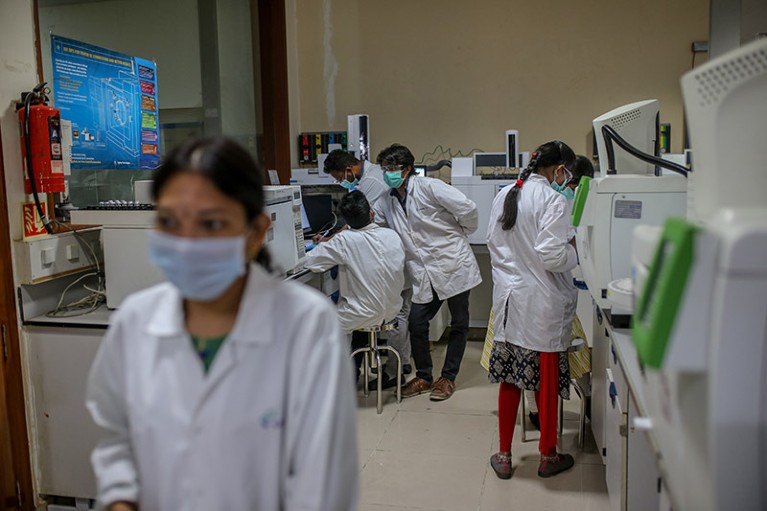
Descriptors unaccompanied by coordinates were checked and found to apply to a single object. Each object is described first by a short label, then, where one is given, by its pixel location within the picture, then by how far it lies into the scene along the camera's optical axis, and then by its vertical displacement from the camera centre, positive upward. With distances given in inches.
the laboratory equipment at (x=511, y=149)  183.3 +7.1
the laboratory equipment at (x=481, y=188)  177.3 -3.2
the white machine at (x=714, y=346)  36.0 -9.4
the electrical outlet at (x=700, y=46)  182.3 +33.7
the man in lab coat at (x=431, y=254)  149.3 -17.2
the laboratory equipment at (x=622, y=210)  82.0 -4.4
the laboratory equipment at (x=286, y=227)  109.5 -8.2
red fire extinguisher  96.0 +5.6
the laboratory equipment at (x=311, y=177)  191.4 +0.3
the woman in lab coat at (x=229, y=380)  41.4 -12.4
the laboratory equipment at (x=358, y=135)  190.5 +11.9
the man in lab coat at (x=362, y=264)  132.6 -17.0
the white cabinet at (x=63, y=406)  99.3 -32.9
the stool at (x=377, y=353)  140.5 -37.1
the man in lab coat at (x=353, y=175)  166.1 +0.7
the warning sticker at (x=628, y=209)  82.5 -4.3
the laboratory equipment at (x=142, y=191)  107.6 -1.6
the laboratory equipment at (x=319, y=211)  166.9 -8.0
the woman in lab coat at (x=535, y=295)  106.3 -19.1
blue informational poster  109.3 +13.3
